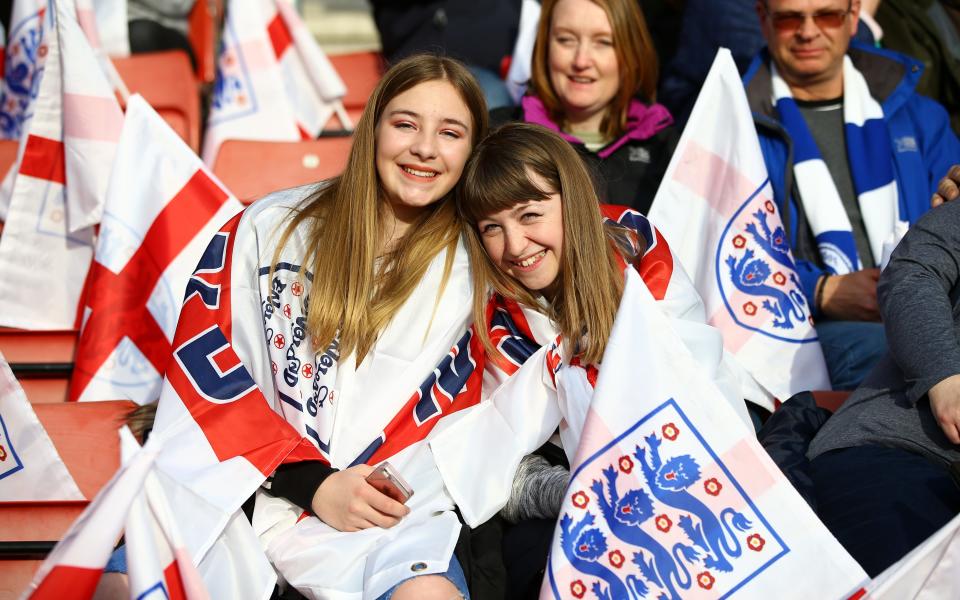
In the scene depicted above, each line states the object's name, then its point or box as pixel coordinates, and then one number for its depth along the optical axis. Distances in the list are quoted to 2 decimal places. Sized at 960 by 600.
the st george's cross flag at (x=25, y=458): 2.73
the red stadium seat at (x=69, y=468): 2.75
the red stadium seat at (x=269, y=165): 4.15
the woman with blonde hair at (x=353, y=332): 2.61
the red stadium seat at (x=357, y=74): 5.13
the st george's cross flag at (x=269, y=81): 4.70
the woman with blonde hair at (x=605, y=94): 3.84
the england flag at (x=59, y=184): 3.71
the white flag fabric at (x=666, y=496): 2.25
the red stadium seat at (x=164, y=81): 4.57
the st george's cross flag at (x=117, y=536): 2.02
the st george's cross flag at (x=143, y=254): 3.43
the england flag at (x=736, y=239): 3.31
